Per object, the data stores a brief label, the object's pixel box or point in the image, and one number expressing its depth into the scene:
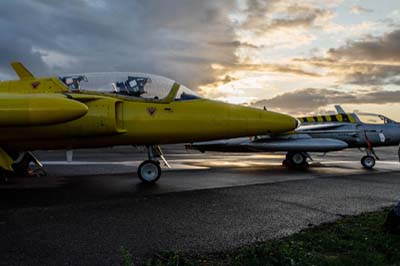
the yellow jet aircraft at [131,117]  7.64
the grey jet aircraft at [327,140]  14.40
